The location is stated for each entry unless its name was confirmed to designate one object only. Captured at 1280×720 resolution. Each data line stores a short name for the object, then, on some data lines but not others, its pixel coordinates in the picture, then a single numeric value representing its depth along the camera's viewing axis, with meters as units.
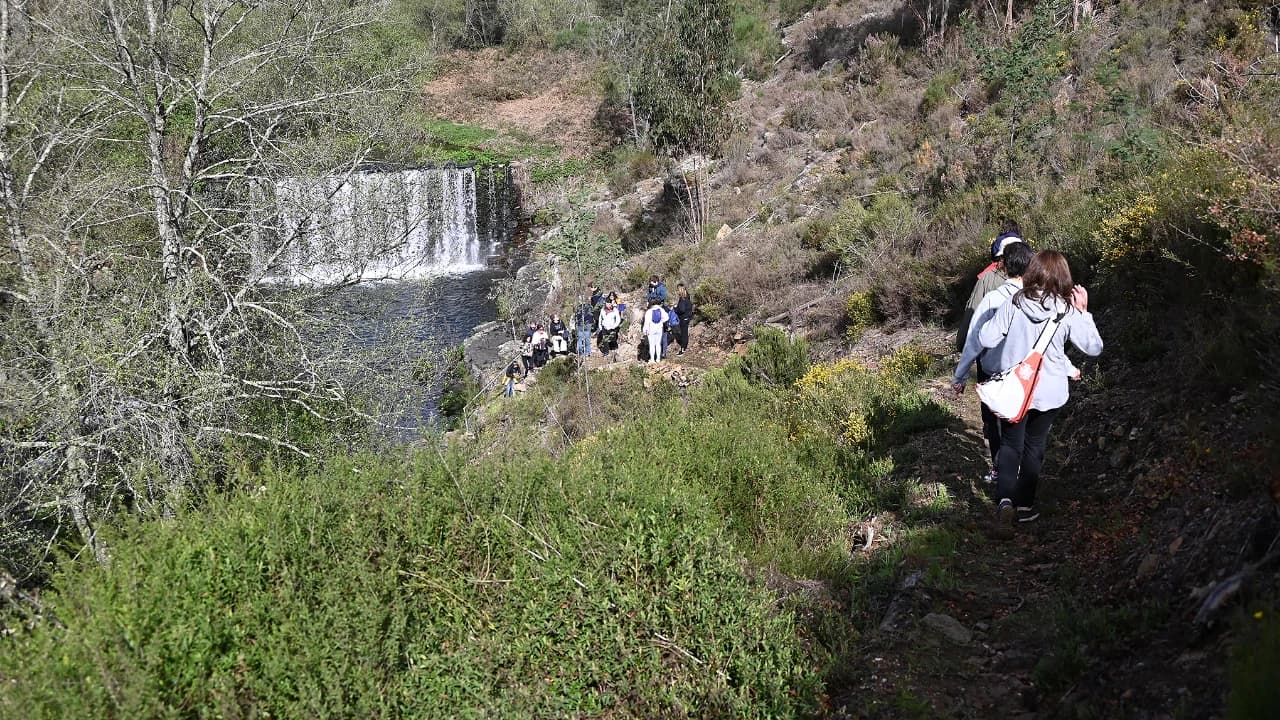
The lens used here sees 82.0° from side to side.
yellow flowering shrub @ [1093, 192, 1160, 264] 5.81
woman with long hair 3.92
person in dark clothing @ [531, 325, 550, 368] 14.91
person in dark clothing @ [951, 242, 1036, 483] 4.14
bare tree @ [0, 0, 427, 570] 6.23
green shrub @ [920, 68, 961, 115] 17.11
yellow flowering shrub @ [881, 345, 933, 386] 7.05
